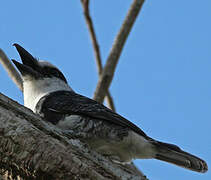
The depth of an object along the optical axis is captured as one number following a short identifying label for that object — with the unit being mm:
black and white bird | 7504
